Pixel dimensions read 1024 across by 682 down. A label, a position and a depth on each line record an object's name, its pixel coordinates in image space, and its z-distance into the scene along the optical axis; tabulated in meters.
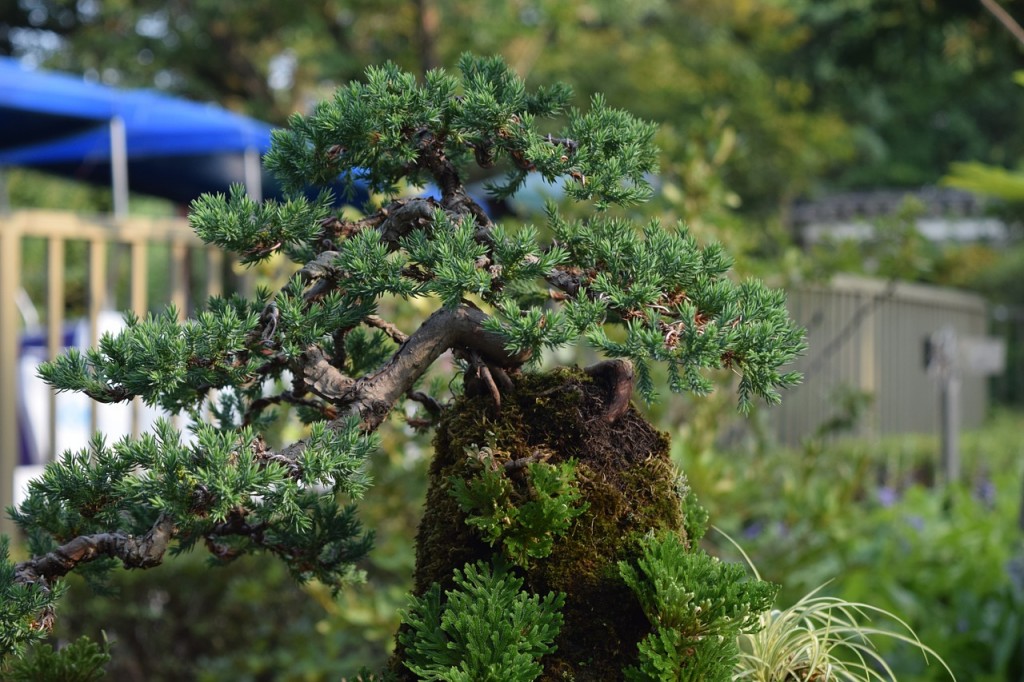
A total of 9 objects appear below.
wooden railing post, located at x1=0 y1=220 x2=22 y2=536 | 3.72
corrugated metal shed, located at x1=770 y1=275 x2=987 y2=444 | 7.29
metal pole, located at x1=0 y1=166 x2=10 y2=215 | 8.66
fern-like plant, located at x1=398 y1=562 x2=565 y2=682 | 1.21
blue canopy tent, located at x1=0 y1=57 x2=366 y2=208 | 5.93
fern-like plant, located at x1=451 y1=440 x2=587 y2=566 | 1.31
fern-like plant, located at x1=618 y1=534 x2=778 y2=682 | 1.24
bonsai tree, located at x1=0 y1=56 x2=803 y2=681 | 1.23
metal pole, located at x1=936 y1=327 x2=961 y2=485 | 6.07
